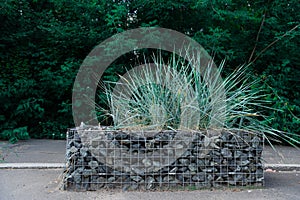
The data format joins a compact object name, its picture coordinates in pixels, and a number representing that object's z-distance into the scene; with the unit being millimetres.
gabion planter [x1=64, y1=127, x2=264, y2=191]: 2555
